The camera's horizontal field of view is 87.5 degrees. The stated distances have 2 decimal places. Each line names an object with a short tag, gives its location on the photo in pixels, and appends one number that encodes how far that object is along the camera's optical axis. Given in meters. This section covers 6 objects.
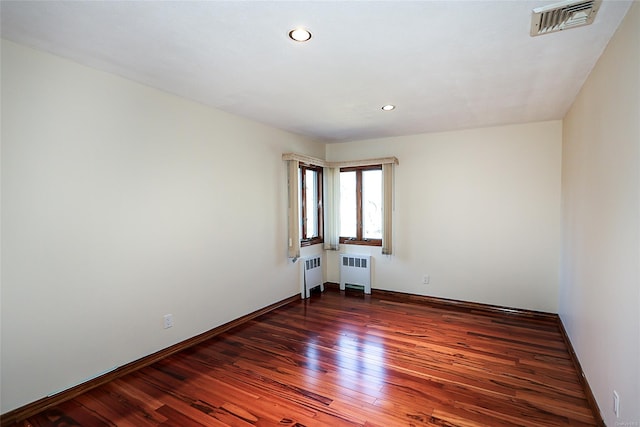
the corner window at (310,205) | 5.05
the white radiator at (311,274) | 5.07
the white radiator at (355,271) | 5.28
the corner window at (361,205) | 5.24
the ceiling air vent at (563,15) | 1.69
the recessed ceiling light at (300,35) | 1.95
